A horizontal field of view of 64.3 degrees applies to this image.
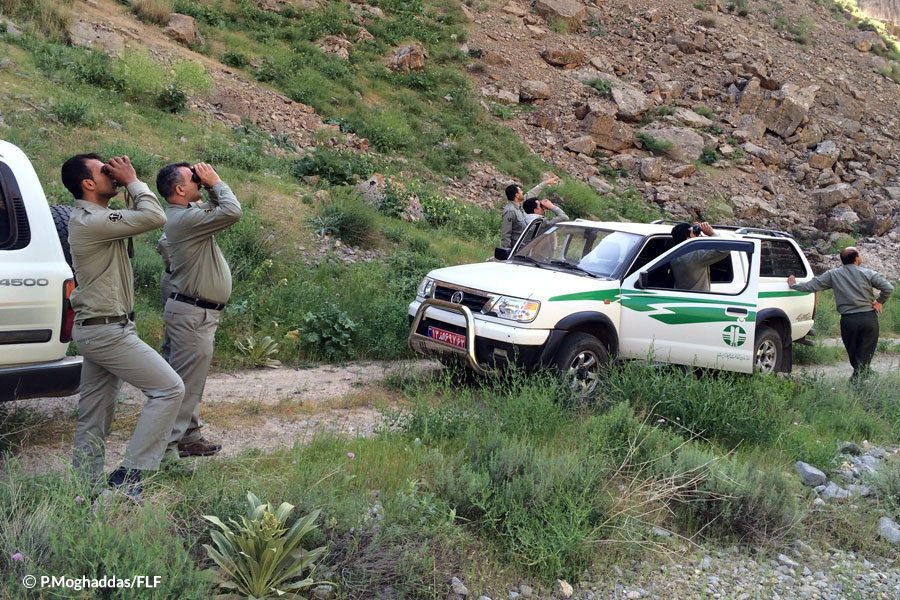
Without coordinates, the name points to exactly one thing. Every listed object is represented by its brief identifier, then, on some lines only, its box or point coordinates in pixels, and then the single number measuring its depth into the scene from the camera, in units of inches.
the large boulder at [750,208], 883.4
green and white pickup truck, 268.8
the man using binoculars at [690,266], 309.6
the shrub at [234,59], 723.4
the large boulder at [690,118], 980.9
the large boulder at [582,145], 877.2
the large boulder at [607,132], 901.8
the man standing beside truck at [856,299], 342.6
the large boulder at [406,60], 879.1
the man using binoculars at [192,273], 184.5
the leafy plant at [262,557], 131.1
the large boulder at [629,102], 945.5
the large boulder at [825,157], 987.3
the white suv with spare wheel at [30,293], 178.4
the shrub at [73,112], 466.0
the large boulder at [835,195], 927.0
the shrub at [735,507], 190.4
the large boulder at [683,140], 932.0
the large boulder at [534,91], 932.0
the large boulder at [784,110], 1009.5
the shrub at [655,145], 914.7
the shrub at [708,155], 941.2
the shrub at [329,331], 335.6
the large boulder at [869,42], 1267.2
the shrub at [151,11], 701.9
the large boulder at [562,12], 1088.8
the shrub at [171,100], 576.1
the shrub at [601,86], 964.1
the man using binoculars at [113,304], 160.1
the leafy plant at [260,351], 313.8
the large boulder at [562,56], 1004.6
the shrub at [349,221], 468.1
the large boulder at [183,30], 704.4
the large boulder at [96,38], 610.5
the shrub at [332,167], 559.5
